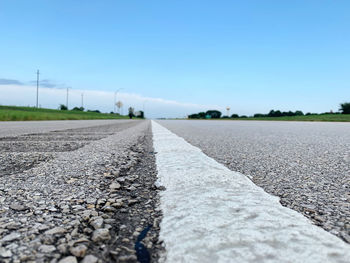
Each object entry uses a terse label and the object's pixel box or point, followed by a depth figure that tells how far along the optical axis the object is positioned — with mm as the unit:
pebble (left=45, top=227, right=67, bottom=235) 165
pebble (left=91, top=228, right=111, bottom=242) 166
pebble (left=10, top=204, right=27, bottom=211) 201
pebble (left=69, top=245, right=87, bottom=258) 146
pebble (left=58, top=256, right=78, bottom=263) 138
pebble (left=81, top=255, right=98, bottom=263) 141
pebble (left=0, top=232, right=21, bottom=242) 153
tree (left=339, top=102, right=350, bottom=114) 29152
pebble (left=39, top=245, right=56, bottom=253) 145
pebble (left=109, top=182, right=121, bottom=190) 276
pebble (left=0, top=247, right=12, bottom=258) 138
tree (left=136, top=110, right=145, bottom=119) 84018
